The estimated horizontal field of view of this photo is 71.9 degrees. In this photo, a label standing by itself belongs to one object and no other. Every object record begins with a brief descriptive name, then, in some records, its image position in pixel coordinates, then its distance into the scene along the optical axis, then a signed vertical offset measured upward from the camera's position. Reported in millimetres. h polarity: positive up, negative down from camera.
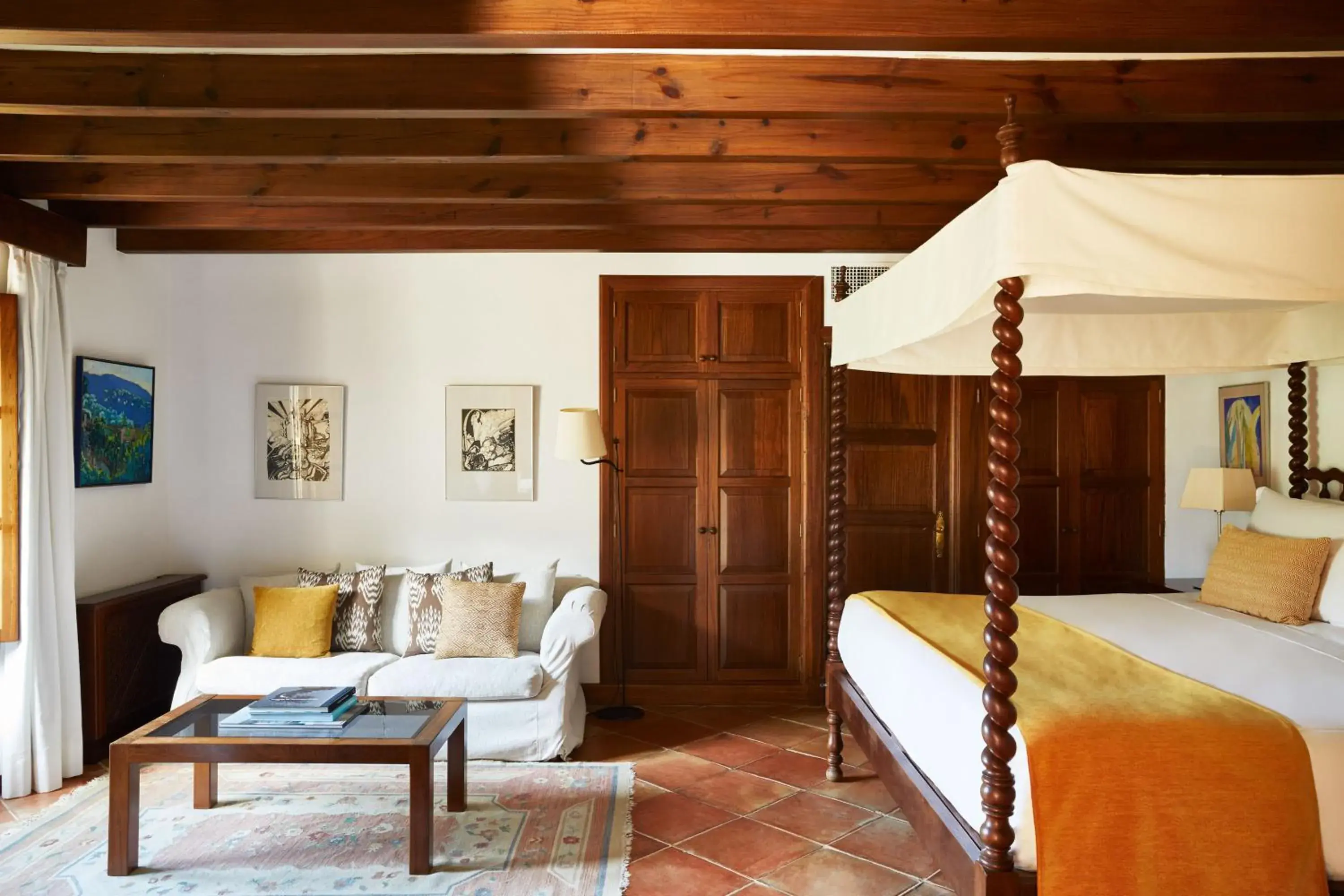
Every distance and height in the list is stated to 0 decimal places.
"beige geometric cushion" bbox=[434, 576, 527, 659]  4641 -884
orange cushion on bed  3686 -572
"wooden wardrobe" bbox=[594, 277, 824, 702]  5434 -113
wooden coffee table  3248 -1091
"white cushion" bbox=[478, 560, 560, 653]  4953 -863
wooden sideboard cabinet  4379 -1063
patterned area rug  3209 -1509
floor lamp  4918 +40
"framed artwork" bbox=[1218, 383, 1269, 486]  4922 +59
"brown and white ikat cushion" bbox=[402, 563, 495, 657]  4820 -826
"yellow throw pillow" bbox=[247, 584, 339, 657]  4691 -896
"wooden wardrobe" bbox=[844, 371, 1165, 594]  5504 -255
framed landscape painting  4551 +131
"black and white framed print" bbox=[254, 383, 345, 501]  5422 +32
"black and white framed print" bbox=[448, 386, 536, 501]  5434 +27
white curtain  4000 -522
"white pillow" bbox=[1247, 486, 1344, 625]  3625 -370
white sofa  4402 -1107
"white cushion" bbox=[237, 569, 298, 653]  5012 -751
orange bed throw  2199 -877
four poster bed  2150 +343
